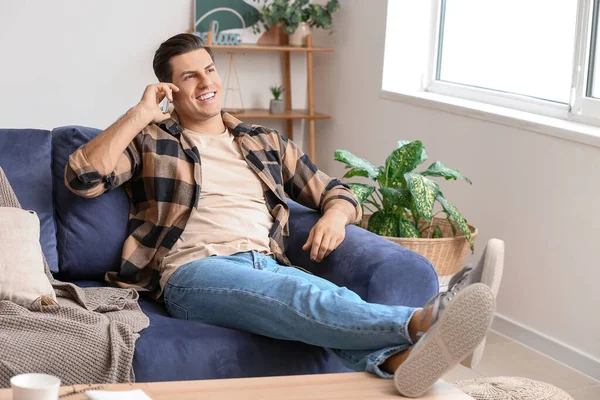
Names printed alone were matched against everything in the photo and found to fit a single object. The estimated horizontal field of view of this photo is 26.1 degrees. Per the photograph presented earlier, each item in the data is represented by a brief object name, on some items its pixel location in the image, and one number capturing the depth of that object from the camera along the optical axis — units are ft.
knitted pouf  10.69
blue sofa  9.96
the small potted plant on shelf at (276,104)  22.90
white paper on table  7.53
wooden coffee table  7.95
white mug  6.66
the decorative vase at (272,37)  23.09
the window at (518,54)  15.70
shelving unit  22.28
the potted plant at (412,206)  14.40
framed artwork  22.32
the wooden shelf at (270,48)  22.05
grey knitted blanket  9.14
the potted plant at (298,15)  22.05
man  9.31
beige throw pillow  10.16
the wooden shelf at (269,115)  22.21
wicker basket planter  14.52
